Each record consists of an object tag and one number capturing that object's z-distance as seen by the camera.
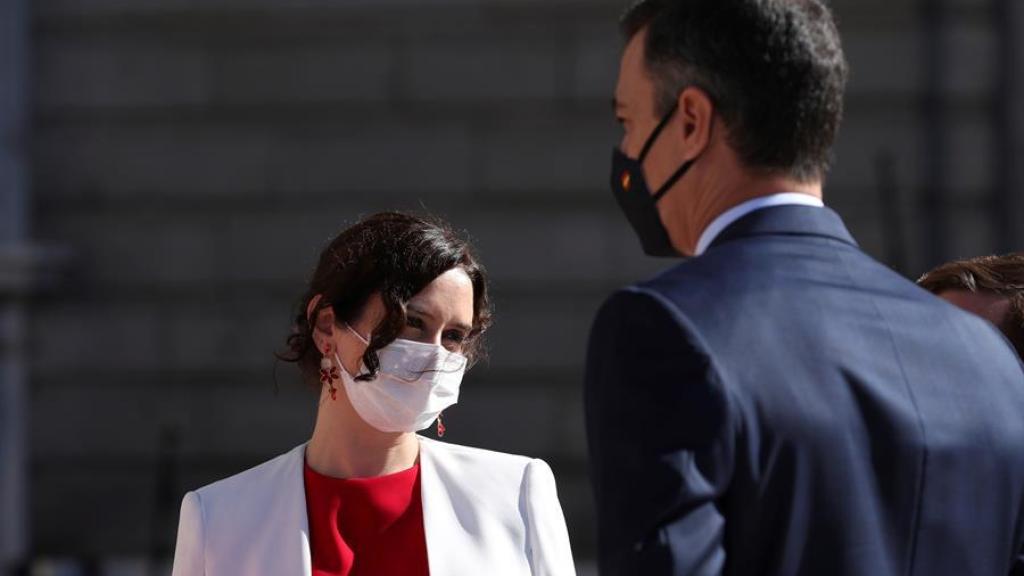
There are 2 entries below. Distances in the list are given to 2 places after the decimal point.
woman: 8.93
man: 8.04
